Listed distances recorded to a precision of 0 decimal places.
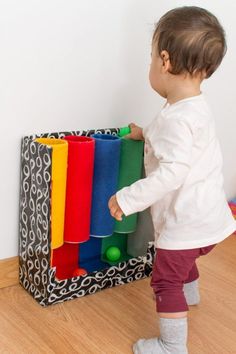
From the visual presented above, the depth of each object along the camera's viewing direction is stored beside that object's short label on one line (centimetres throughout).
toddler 94
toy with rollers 111
